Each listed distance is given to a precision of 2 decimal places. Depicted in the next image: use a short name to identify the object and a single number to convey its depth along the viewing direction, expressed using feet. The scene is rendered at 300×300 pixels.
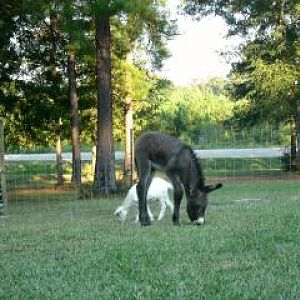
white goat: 44.47
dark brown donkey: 39.86
